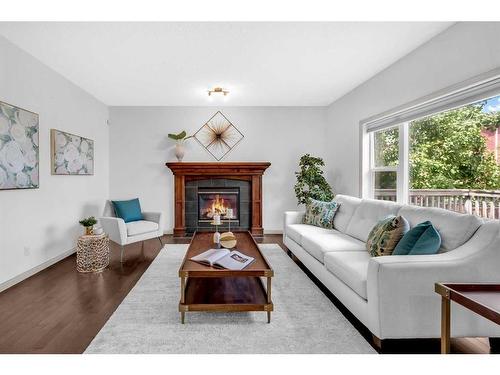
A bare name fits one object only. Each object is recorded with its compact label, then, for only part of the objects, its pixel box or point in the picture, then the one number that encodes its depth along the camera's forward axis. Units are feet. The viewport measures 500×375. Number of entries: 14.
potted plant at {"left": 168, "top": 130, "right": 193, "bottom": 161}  17.47
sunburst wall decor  18.42
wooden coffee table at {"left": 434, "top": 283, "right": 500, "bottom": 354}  4.32
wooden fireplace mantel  17.67
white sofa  5.85
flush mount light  14.50
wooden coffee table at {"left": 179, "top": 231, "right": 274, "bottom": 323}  7.01
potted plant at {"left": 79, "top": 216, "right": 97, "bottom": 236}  11.65
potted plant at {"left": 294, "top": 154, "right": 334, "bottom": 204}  16.70
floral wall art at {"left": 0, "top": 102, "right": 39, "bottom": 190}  9.16
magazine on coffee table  7.54
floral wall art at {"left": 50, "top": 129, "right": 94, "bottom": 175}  12.17
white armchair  12.57
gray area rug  6.08
